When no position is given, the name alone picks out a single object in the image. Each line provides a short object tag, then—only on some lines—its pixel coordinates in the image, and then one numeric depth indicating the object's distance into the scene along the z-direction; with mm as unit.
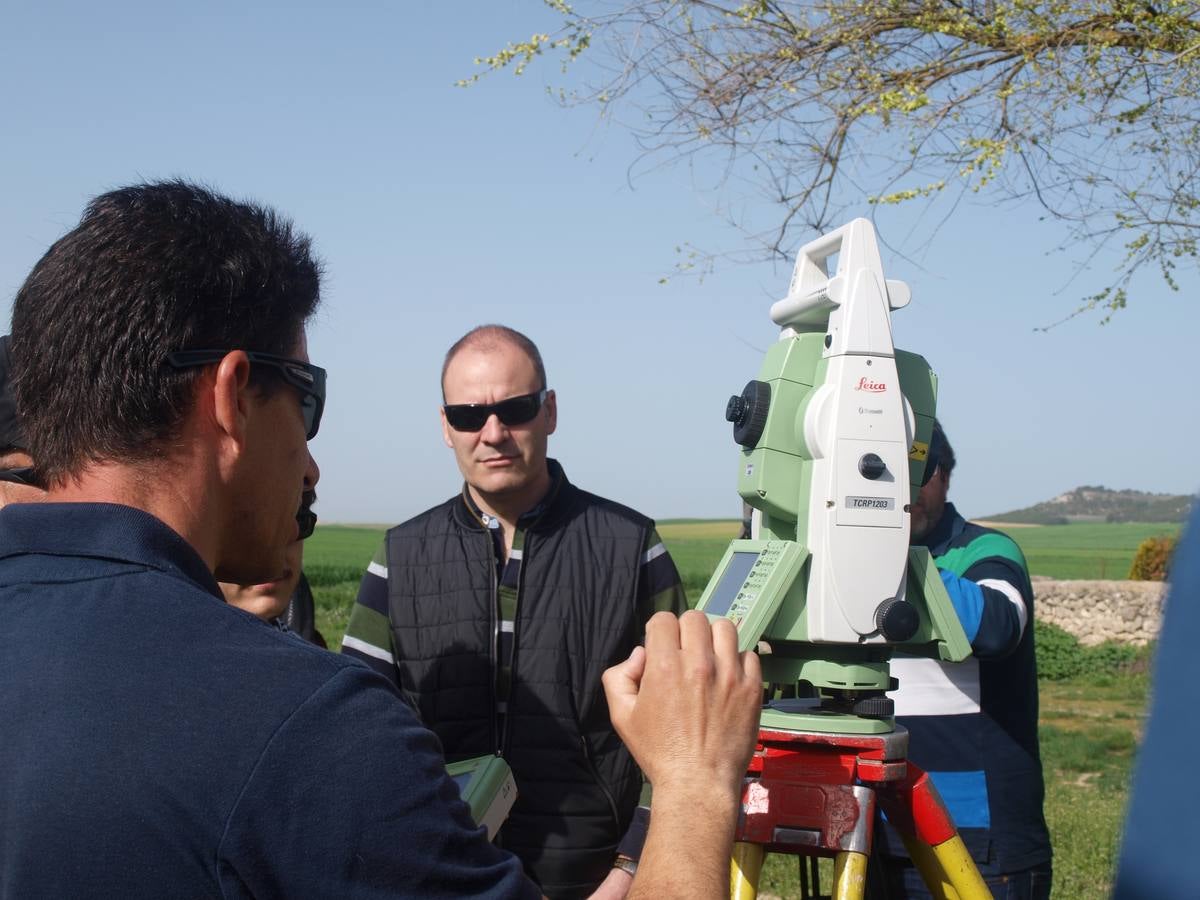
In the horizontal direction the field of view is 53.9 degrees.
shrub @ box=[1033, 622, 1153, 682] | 16359
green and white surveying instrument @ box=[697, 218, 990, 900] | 2258
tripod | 2215
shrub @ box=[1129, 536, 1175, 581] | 21516
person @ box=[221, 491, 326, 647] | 3113
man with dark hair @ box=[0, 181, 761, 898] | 1167
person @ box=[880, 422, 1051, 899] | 3039
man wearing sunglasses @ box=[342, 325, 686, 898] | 3297
